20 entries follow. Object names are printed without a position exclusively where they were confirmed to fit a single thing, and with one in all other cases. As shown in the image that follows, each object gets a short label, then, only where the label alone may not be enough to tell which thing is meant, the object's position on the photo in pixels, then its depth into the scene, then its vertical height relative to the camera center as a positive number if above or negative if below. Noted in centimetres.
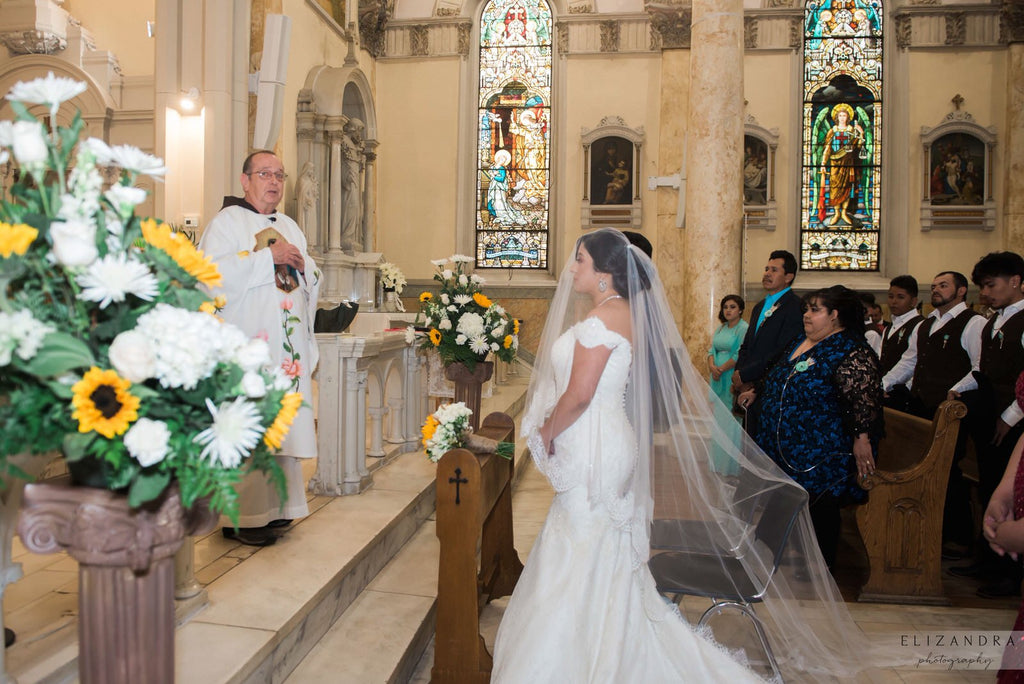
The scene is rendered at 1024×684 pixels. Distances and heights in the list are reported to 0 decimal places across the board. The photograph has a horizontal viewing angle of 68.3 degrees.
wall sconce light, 737 +236
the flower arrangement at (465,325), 493 +13
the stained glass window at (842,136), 1293 +366
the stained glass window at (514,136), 1361 +381
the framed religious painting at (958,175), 1218 +287
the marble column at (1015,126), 1183 +356
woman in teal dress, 704 +3
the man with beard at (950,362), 521 -8
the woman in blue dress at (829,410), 409 -34
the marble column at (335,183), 1021 +220
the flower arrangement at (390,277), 986 +89
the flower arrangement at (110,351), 127 -2
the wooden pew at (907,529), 429 -103
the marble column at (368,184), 1158 +249
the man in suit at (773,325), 522 +17
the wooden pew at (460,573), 301 -92
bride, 287 -67
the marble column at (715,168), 837 +203
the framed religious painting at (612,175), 1270 +291
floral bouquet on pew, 321 -38
